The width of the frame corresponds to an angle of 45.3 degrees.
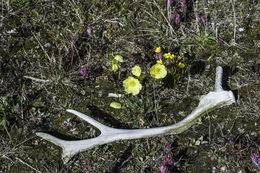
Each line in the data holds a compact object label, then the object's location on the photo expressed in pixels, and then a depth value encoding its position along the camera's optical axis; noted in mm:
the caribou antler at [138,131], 2990
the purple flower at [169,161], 2818
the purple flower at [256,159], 2720
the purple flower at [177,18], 3779
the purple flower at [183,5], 3906
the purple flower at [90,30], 3900
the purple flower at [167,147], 2947
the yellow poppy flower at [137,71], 3346
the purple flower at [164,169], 2768
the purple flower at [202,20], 3730
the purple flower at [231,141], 2883
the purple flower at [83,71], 3514
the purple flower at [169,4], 3790
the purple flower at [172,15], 3806
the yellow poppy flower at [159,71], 3182
